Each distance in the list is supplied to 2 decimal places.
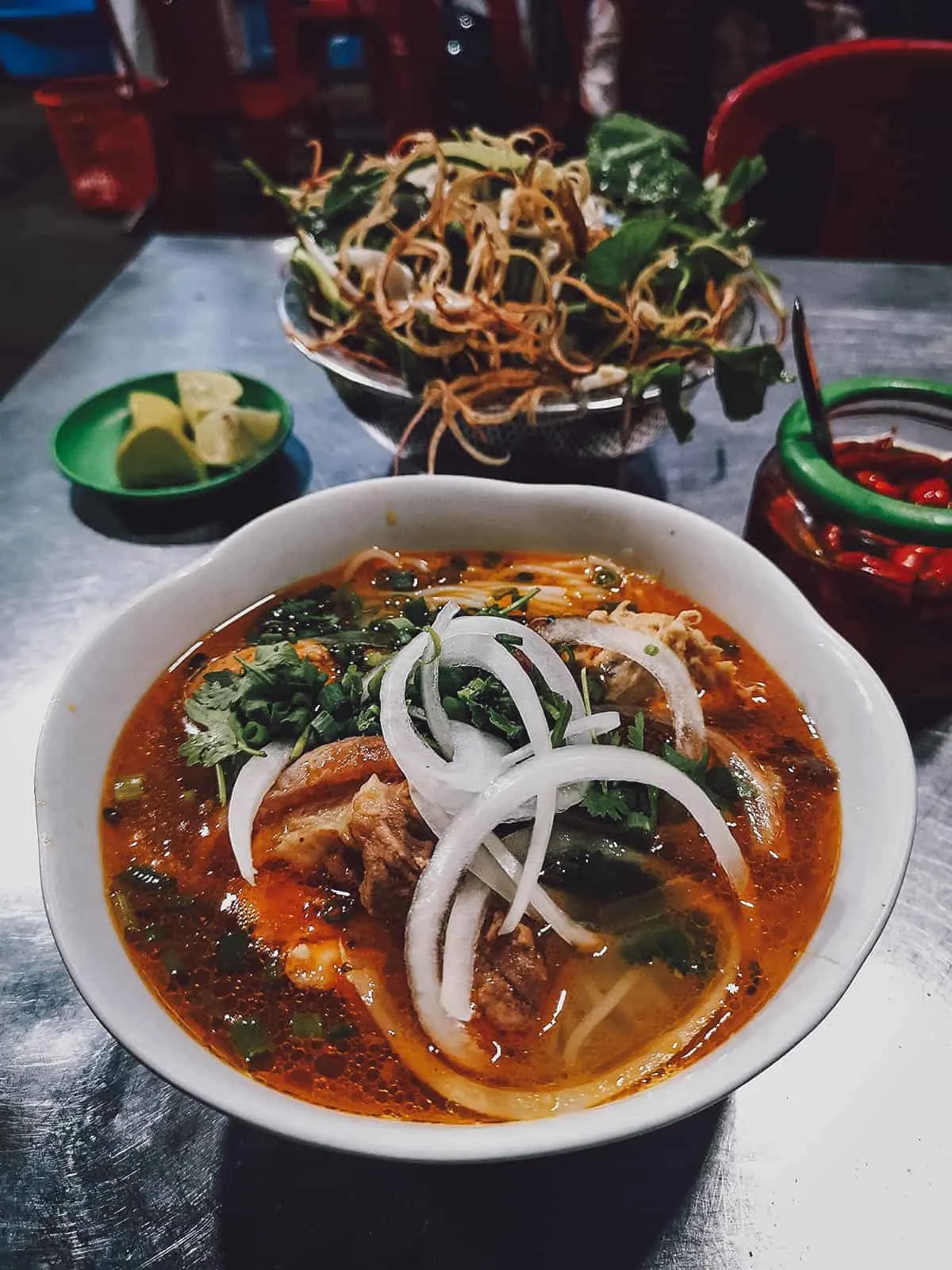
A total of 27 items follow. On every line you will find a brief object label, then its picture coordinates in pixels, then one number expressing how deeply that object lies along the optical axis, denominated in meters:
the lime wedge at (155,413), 0.41
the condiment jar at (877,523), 0.28
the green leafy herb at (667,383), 0.35
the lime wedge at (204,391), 0.43
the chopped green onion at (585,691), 0.24
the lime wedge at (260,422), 0.42
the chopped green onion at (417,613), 0.28
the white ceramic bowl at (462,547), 0.17
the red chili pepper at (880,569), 0.29
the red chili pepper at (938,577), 0.28
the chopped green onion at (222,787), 0.25
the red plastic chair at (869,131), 0.56
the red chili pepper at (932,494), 0.31
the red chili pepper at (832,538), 0.30
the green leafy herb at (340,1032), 0.22
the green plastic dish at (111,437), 0.40
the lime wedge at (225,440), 0.41
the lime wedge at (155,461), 0.40
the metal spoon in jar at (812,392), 0.31
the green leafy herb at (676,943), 0.23
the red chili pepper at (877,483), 0.31
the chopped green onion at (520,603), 0.29
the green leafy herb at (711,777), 0.24
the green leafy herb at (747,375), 0.36
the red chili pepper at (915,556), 0.29
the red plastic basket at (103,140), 0.99
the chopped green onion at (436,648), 0.24
